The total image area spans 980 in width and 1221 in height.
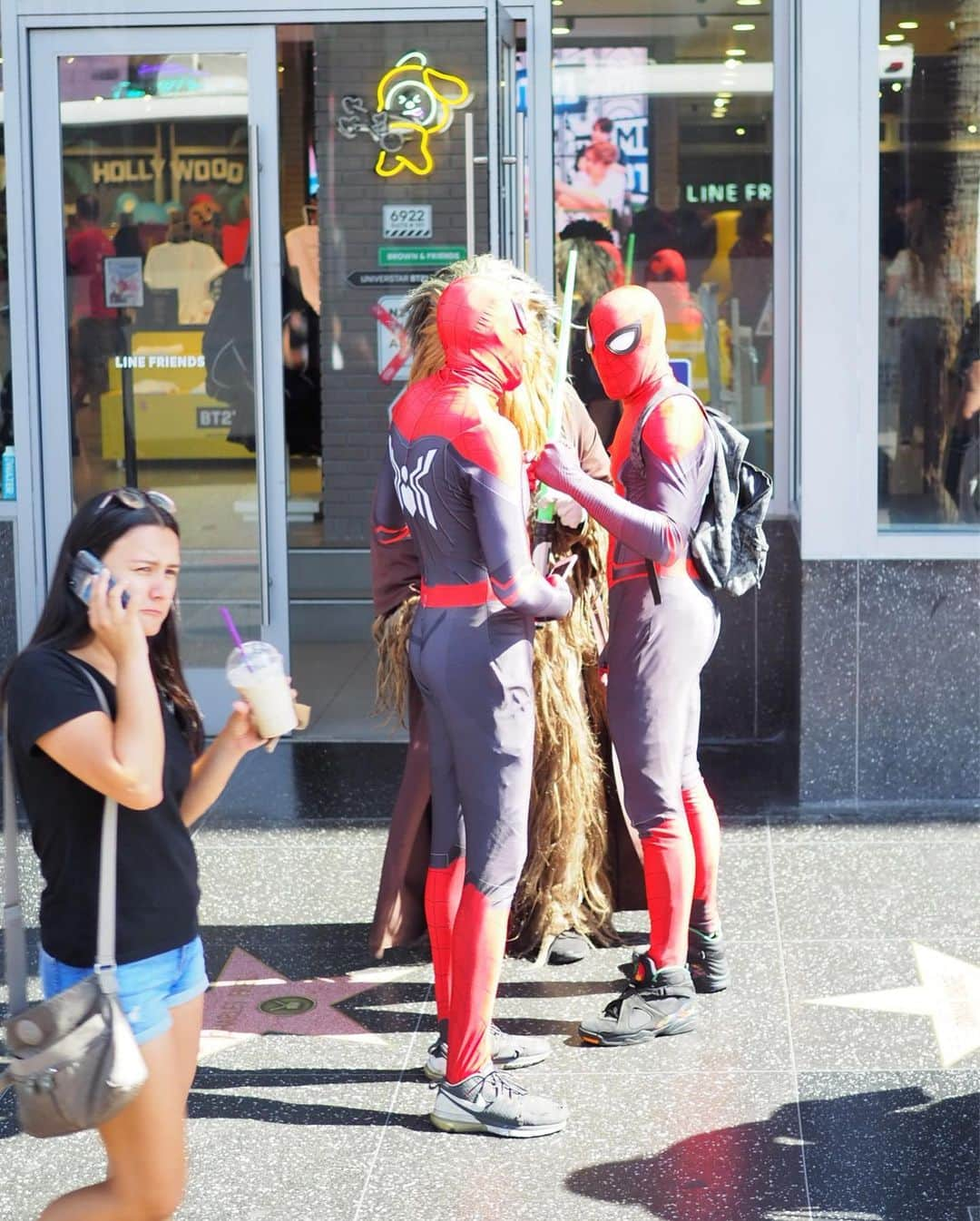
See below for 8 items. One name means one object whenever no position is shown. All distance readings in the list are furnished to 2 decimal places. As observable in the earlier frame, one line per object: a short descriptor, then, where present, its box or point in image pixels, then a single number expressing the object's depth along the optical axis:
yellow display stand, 7.86
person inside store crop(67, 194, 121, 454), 7.75
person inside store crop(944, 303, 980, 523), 6.61
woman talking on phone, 2.76
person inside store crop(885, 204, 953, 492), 6.50
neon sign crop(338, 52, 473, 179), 8.83
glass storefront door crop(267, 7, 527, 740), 8.91
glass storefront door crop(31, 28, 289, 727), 7.62
